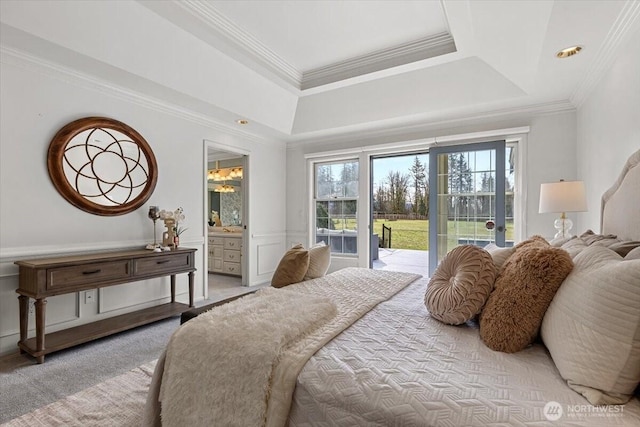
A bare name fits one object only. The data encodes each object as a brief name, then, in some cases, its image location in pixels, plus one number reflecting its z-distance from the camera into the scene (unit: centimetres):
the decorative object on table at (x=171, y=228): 344
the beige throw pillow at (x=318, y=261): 250
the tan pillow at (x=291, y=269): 230
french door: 383
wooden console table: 231
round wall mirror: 274
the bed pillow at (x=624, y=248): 124
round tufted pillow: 136
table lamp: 264
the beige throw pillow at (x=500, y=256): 152
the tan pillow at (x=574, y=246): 134
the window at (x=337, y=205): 502
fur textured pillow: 113
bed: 83
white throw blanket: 107
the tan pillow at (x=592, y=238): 160
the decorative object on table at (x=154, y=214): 337
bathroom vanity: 559
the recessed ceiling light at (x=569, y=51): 226
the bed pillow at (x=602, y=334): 82
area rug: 167
